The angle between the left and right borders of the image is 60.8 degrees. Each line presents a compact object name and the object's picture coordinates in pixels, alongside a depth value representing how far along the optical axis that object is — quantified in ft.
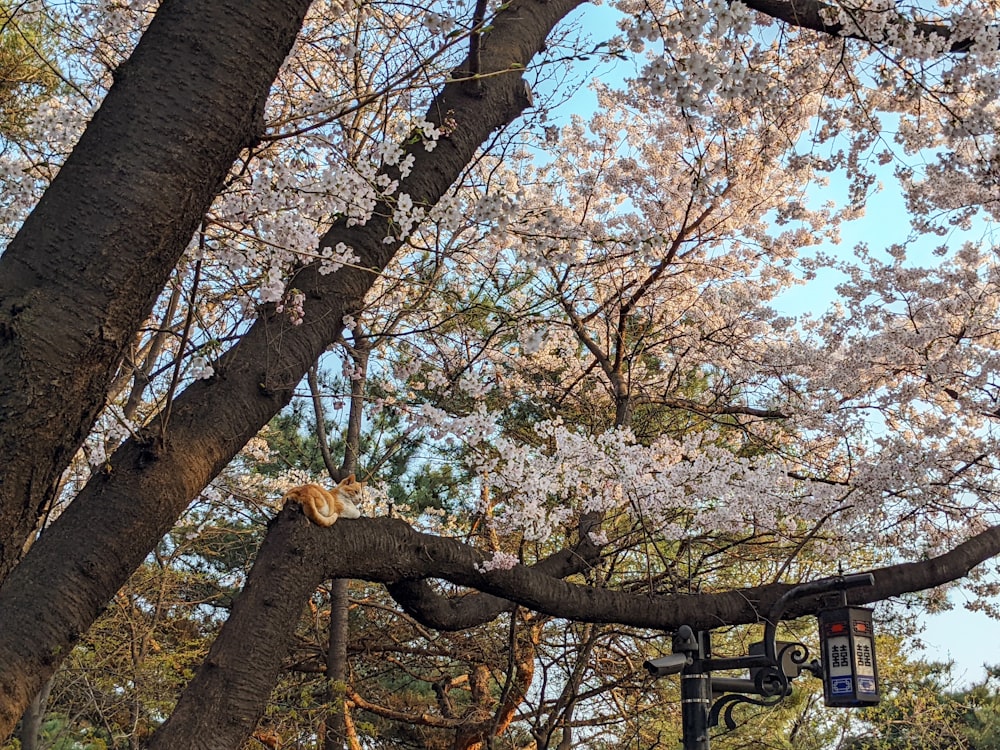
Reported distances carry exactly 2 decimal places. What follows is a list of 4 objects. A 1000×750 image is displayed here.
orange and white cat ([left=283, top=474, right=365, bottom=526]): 9.86
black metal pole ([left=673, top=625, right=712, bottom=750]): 11.65
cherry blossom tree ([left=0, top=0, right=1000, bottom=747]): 5.10
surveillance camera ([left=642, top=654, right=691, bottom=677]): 11.60
